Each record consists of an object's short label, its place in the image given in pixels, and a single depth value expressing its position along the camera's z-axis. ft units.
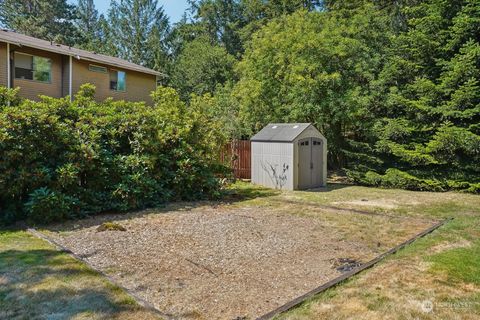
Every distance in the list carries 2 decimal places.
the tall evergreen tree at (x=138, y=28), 106.52
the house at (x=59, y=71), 43.11
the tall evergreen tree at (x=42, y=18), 103.81
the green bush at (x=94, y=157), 21.12
